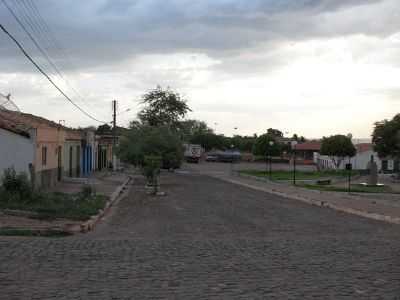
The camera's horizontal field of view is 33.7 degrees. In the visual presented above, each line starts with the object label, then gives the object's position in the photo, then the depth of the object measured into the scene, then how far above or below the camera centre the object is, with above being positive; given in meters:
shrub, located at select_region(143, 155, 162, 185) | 36.22 -0.47
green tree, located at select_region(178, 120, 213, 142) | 83.06 +4.08
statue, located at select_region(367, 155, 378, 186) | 45.81 -0.98
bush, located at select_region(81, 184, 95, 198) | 25.05 -1.27
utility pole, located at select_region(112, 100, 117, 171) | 68.19 +4.27
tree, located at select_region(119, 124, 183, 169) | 45.22 +0.88
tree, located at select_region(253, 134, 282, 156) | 74.31 +1.69
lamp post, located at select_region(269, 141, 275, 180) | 67.55 +1.72
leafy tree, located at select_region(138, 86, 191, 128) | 82.06 +6.43
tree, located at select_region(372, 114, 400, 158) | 61.62 +2.39
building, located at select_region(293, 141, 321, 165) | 126.84 +2.19
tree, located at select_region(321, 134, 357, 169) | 71.44 +1.69
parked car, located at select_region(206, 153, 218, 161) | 113.93 +0.54
